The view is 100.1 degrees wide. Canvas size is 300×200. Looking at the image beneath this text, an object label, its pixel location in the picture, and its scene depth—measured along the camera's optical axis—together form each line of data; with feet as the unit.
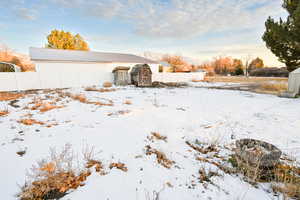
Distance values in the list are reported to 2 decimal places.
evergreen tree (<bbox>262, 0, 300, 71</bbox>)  30.55
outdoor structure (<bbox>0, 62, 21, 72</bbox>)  38.83
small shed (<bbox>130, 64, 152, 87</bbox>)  43.60
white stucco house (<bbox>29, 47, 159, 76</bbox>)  39.17
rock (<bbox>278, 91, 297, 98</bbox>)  26.04
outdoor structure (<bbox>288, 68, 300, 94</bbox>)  27.73
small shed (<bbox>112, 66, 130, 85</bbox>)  46.39
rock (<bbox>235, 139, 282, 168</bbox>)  6.71
